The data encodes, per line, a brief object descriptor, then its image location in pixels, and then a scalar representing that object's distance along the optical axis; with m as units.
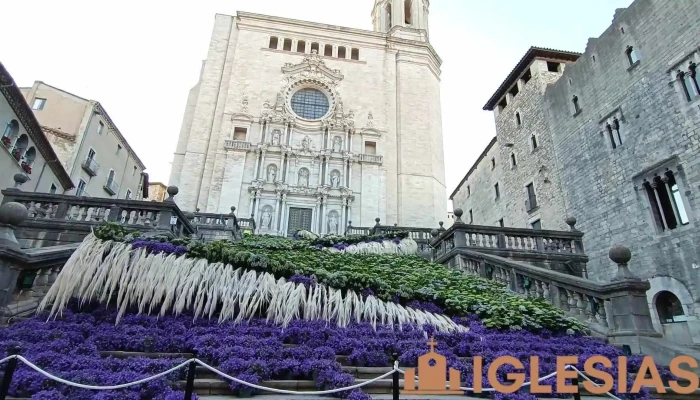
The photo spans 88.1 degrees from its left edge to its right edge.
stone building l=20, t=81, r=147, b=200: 24.36
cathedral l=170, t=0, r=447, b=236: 27.48
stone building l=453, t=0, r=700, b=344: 13.66
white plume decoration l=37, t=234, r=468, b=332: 5.85
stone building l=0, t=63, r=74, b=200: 16.70
